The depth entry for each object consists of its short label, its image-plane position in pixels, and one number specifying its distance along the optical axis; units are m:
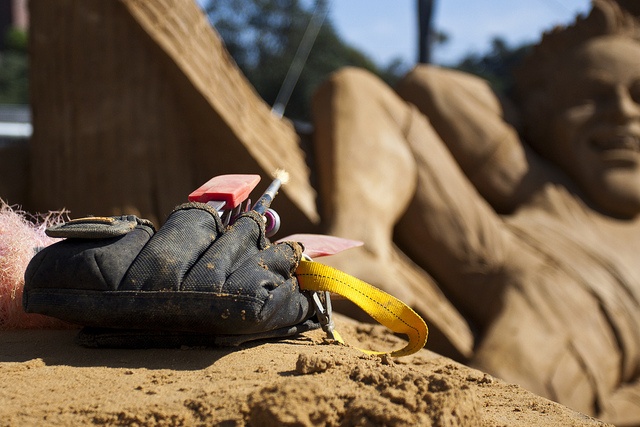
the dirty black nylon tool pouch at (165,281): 1.27
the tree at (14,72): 19.11
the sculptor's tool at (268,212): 1.54
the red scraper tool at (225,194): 1.50
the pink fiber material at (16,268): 1.54
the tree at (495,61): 20.04
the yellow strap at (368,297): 1.50
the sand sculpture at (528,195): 3.56
